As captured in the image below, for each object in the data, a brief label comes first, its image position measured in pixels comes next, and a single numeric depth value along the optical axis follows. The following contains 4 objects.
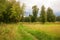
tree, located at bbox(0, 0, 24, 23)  18.01
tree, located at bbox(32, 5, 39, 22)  29.28
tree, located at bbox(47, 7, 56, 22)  31.99
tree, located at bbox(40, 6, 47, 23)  28.61
